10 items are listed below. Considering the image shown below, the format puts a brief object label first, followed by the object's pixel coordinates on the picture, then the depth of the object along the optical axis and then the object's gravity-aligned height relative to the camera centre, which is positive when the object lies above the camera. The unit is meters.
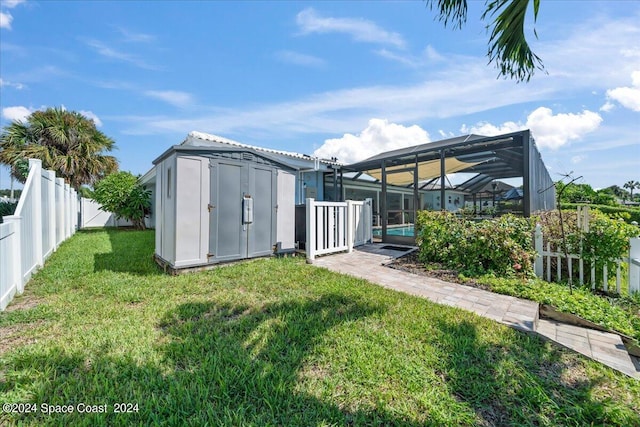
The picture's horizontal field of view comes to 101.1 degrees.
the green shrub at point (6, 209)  8.04 +0.11
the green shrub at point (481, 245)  4.83 -0.63
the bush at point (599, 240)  4.14 -0.44
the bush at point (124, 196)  12.30 +0.78
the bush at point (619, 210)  14.75 +0.21
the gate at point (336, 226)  6.37 -0.34
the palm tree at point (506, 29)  2.90 +2.15
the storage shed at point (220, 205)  4.80 +0.15
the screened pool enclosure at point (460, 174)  6.67 +1.64
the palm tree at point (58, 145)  12.34 +3.35
